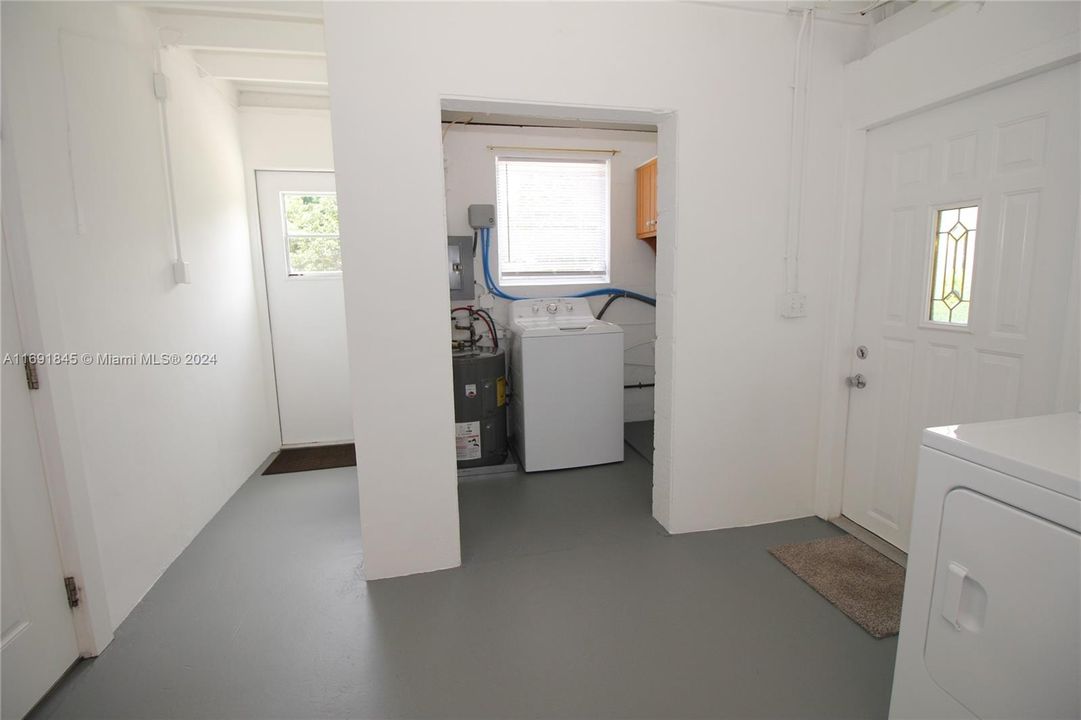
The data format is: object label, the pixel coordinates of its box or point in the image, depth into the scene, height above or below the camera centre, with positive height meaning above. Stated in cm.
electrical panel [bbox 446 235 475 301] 356 +16
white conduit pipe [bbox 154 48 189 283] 238 +68
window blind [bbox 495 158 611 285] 380 +51
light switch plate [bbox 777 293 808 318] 241 -13
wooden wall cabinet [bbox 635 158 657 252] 365 +64
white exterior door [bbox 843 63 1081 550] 168 +1
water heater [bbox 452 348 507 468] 325 -82
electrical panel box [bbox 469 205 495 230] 358 +52
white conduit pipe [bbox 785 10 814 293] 227 +61
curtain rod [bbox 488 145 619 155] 367 +105
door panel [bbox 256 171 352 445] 365 -34
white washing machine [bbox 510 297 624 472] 321 -74
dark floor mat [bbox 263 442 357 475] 351 -128
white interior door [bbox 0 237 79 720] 146 -85
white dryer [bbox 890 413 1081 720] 92 -64
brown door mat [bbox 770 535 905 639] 186 -129
